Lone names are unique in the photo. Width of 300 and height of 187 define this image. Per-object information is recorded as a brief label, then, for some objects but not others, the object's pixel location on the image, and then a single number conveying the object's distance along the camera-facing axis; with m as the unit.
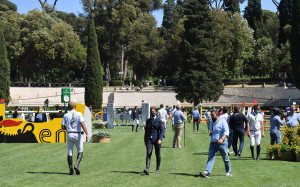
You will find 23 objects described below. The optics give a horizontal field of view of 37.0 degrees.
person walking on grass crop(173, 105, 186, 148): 19.19
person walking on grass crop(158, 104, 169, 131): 21.97
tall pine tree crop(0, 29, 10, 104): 51.33
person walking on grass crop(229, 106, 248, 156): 15.58
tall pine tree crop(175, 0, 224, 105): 58.50
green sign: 33.34
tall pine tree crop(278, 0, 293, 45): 73.88
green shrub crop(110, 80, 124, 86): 74.69
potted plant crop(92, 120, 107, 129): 34.47
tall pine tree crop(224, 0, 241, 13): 80.62
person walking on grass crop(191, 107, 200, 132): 29.34
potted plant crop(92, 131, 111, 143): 21.81
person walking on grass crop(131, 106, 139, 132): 31.81
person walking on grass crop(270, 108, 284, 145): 15.74
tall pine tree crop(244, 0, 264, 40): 79.81
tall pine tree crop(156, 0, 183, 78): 72.44
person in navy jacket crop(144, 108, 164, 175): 11.82
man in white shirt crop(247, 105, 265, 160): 14.79
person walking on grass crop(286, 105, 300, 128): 17.27
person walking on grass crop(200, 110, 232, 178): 11.08
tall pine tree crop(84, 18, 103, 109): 54.84
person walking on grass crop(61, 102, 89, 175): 11.36
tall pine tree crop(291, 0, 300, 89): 51.97
